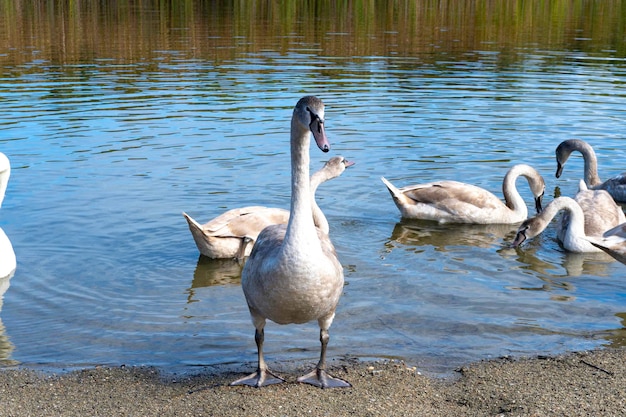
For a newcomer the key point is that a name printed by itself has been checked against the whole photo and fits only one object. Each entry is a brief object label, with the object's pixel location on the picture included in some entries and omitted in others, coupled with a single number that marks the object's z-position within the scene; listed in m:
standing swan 6.15
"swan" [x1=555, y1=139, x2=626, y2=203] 13.96
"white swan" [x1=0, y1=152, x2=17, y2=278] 9.88
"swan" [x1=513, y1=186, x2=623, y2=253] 11.33
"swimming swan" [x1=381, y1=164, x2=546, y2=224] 12.63
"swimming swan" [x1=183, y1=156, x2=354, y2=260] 10.61
